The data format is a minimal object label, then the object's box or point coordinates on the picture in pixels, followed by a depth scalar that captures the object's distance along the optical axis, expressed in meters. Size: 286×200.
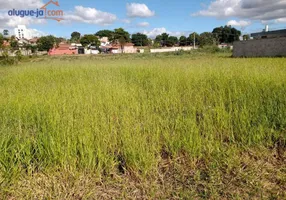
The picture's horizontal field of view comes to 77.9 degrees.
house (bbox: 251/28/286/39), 21.86
